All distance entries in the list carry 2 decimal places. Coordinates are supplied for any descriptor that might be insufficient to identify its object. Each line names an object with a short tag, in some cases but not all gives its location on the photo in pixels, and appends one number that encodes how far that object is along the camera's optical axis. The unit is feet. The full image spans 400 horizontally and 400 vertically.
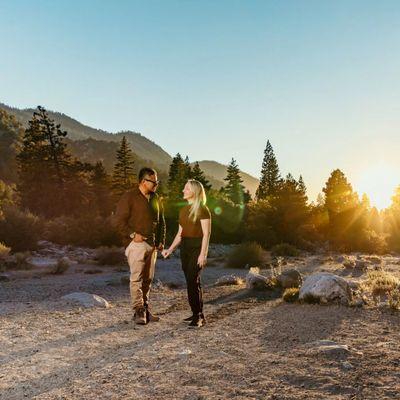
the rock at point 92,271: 48.37
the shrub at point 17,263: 49.81
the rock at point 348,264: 58.29
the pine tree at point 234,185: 190.47
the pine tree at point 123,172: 170.40
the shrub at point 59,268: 46.93
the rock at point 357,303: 26.02
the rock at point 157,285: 36.81
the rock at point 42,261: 53.83
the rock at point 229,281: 39.75
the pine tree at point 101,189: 148.15
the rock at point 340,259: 70.49
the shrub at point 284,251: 79.61
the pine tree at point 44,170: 127.54
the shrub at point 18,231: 64.69
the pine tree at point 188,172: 181.59
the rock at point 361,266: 56.29
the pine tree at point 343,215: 99.19
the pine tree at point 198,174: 173.39
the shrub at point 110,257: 56.59
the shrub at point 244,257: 59.11
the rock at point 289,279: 35.37
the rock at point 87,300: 27.63
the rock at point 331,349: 16.22
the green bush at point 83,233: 76.59
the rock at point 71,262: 56.75
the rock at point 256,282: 35.06
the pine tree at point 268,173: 215.10
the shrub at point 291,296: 28.58
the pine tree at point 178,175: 154.38
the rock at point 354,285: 32.81
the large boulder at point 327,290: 26.84
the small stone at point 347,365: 14.59
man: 21.89
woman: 21.45
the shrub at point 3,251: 50.66
